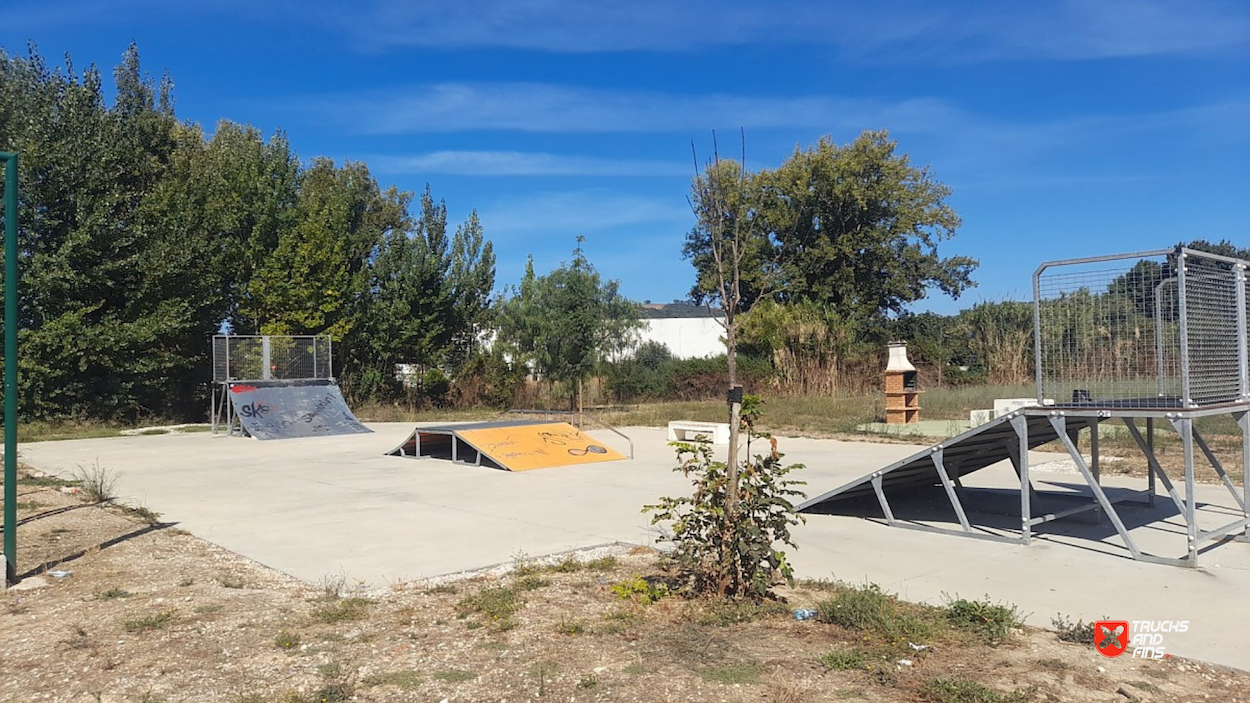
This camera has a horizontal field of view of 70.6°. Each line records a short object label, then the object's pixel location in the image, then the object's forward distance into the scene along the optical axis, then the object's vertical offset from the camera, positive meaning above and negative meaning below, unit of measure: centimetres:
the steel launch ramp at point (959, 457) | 728 -75
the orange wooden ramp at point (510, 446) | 1334 -113
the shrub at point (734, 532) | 509 -91
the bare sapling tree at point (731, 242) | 496 +83
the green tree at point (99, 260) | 2089 +291
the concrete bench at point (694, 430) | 1617 -104
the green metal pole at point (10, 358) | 575 +12
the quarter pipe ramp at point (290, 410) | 1947 -78
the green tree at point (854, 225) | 3491 +609
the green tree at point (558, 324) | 2661 +159
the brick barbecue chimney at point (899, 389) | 1895 -29
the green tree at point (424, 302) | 2731 +240
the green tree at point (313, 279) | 2556 +289
